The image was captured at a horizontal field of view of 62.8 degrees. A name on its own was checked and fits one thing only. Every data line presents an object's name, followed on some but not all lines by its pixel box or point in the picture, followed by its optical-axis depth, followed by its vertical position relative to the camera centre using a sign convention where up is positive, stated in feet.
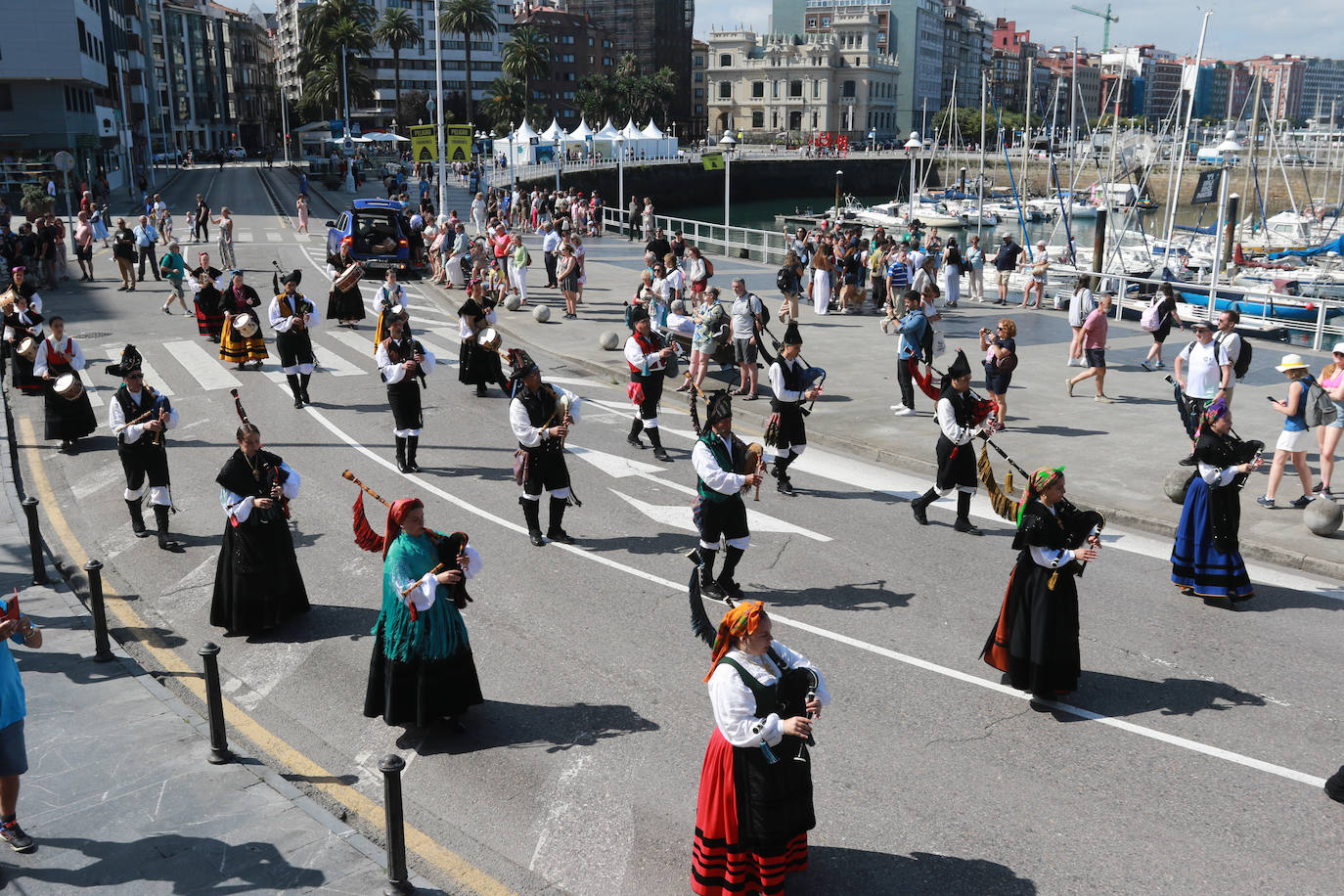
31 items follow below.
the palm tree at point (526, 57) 353.10 +45.44
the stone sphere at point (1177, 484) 40.83 -10.22
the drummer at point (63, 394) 49.52 -8.52
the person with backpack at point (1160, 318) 62.44 -6.40
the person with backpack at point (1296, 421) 39.27 -7.55
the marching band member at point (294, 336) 56.08 -6.78
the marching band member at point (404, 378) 44.11 -7.01
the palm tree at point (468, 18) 327.84 +54.38
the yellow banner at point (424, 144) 129.08 +6.55
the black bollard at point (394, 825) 18.45 -10.48
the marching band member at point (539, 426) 35.47 -7.14
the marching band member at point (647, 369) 45.78 -6.93
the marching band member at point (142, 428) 37.37 -7.62
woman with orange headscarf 17.63 -9.17
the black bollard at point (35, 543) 34.19 -10.76
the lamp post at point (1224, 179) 72.43 +1.67
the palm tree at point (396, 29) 339.16 +53.75
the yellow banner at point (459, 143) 131.13 +6.89
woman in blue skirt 31.86 -8.67
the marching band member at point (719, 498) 30.68 -8.32
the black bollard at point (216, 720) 23.25 -10.99
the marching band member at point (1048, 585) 25.17 -8.62
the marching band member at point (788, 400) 41.24 -7.36
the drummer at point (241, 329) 60.55 -6.94
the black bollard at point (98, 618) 28.25 -10.75
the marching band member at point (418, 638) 23.25 -9.35
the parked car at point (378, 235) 109.40 -3.38
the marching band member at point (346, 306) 81.08 -7.73
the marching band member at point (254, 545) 29.45 -9.25
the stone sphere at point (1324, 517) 37.40 -10.39
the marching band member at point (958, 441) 37.52 -8.02
